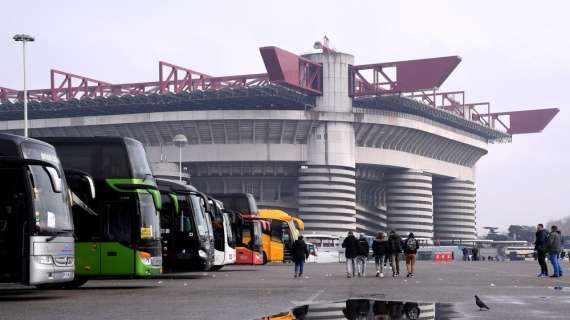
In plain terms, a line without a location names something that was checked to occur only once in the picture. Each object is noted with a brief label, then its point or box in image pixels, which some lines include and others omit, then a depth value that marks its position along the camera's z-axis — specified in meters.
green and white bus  24.66
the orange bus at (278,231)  59.38
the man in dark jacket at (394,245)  34.97
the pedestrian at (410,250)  33.10
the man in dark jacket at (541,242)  31.88
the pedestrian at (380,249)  35.03
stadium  107.06
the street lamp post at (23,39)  49.69
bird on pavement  15.98
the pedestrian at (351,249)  34.16
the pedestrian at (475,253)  95.00
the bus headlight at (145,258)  24.83
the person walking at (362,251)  34.62
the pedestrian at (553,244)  31.62
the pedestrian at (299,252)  35.12
